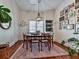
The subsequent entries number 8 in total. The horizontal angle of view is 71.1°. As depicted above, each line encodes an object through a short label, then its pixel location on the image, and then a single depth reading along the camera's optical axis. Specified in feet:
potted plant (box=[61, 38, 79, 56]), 2.84
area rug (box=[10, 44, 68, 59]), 6.55
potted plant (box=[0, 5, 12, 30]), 3.43
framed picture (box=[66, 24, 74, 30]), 9.14
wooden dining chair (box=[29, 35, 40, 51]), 9.25
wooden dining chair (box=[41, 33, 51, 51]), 9.50
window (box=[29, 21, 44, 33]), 15.51
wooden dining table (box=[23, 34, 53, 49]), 9.29
